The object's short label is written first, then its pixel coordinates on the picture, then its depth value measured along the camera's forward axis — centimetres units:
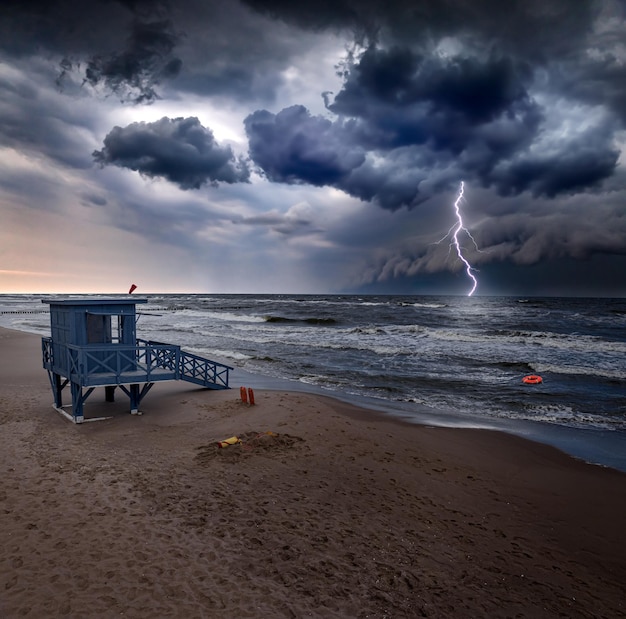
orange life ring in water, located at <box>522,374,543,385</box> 2219
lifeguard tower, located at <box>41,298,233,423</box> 1409
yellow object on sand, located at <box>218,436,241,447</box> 1147
